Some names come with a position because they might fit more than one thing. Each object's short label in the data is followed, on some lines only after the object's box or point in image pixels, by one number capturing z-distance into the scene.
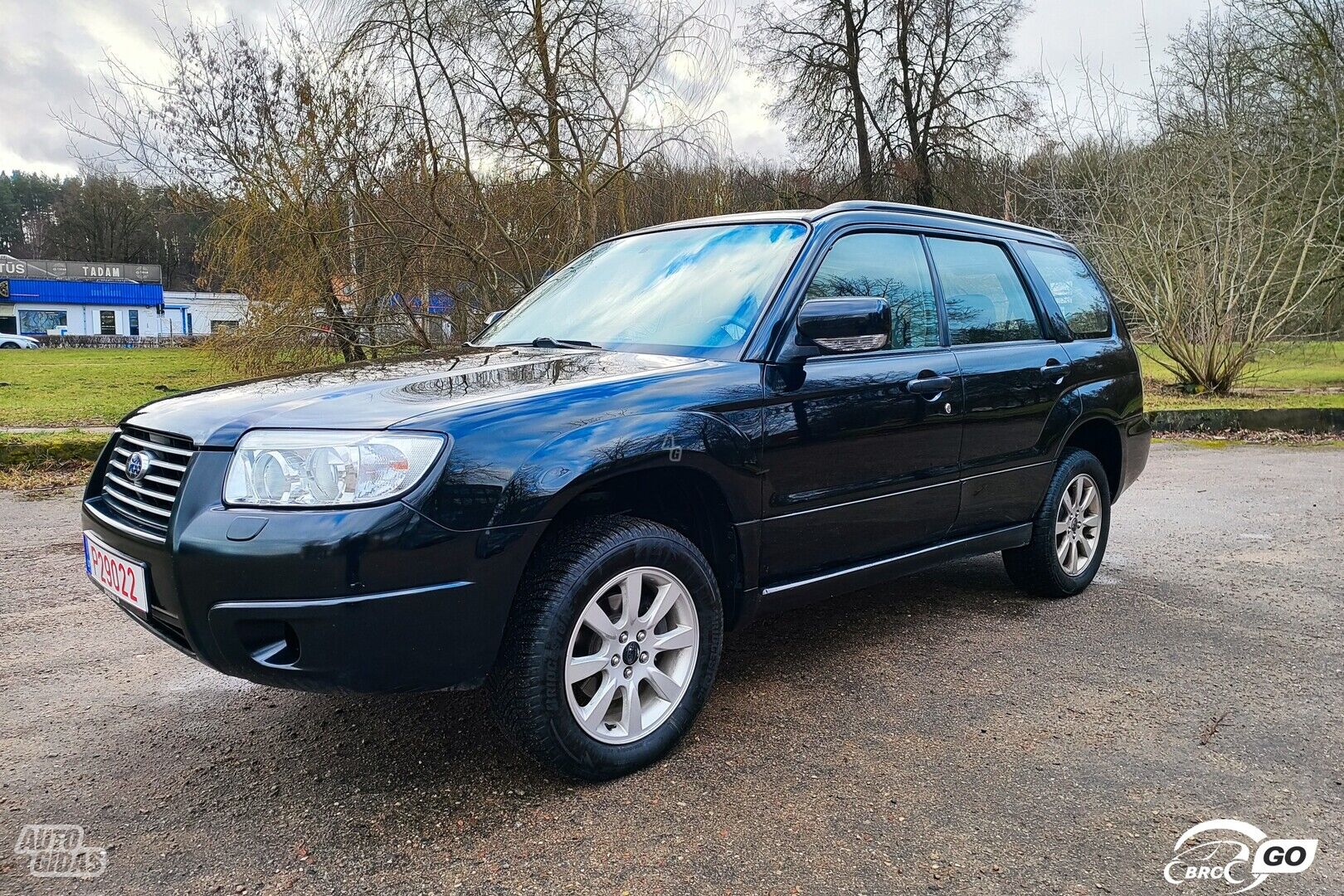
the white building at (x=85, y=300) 68.31
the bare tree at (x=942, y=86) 20.50
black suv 2.31
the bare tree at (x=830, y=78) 20.98
